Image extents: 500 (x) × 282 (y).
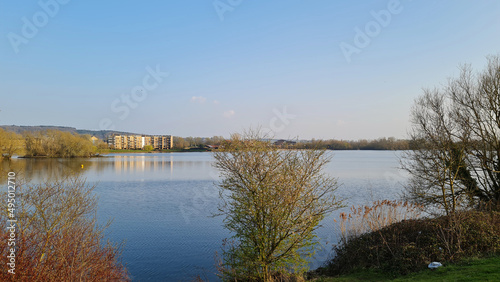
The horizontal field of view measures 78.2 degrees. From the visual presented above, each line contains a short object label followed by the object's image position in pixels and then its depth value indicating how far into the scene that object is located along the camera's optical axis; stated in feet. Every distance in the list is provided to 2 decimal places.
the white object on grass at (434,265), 28.45
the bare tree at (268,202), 29.45
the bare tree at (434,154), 51.08
